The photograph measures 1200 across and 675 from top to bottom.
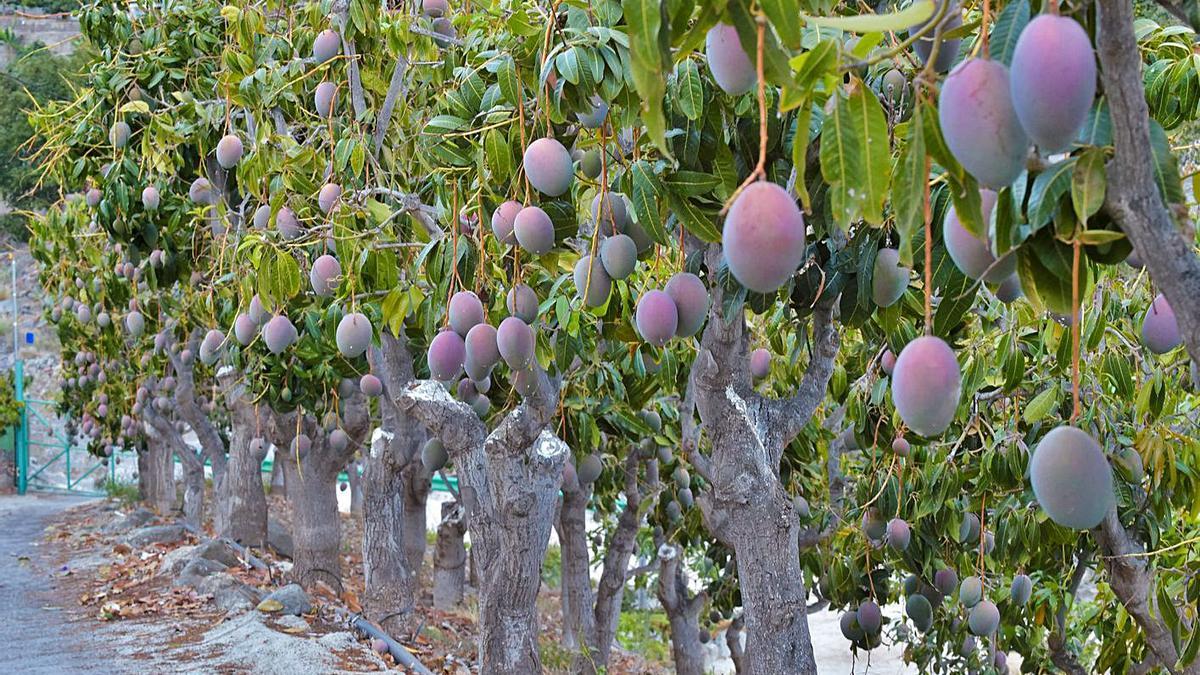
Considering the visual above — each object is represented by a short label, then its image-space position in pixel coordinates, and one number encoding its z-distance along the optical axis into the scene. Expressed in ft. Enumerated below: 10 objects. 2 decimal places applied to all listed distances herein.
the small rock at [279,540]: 34.14
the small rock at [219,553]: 24.61
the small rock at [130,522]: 34.37
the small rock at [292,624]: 18.13
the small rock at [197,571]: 22.52
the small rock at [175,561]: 24.49
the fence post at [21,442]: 54.54
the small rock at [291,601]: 19.15
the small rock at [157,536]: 29.84
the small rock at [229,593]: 20.08
